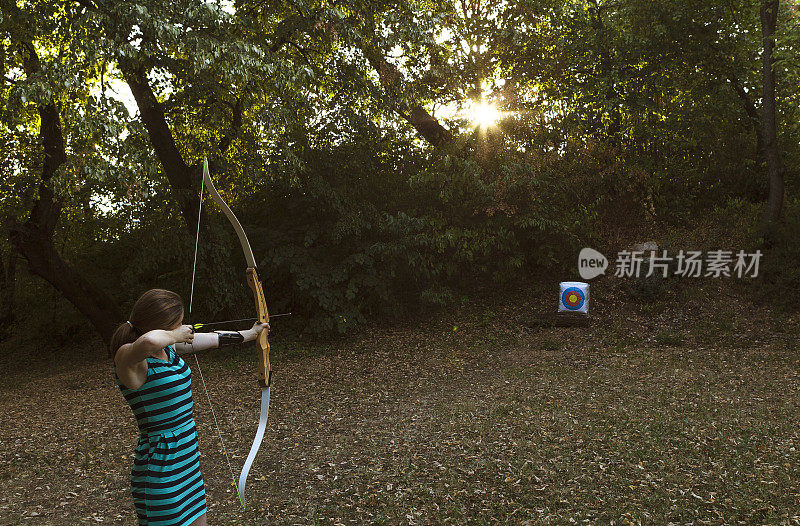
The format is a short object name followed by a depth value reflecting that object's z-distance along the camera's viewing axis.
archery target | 10.66
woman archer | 2.35
